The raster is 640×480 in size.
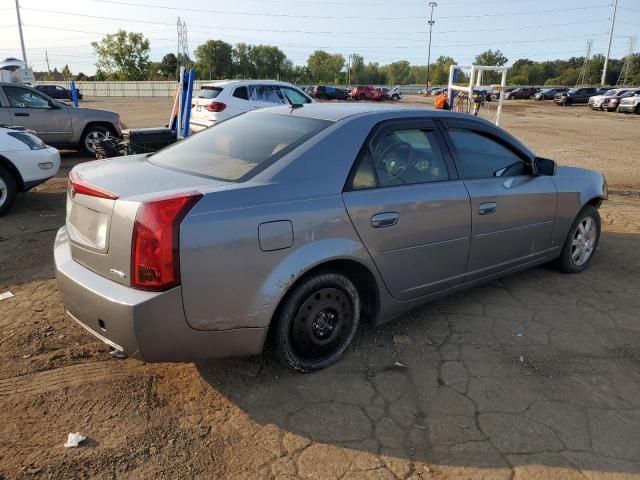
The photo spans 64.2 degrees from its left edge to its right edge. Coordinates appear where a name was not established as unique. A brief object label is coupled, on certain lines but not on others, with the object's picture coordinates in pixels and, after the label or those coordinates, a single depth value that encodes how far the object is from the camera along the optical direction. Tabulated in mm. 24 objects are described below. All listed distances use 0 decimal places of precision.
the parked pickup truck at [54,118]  10070
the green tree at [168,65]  97794
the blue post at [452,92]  10984
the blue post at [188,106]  8717
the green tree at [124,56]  85875
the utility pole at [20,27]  50438
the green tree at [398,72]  143875
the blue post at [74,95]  19438
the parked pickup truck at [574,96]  48500
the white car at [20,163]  6480
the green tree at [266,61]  108438
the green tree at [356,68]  126344
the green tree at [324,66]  122062
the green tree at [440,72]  104750
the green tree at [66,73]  92825
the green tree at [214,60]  104562
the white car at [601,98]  39750
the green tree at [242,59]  107256
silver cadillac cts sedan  2508
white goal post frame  10326
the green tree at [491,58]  112250
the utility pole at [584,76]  94688
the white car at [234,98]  12312
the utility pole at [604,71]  75631
